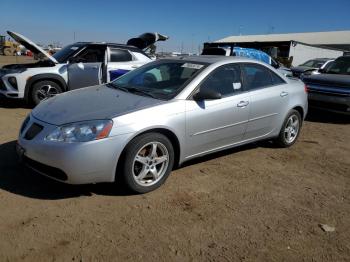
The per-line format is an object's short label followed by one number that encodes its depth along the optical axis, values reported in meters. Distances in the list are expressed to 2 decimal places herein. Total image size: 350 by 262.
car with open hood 8.05
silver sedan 3.64
